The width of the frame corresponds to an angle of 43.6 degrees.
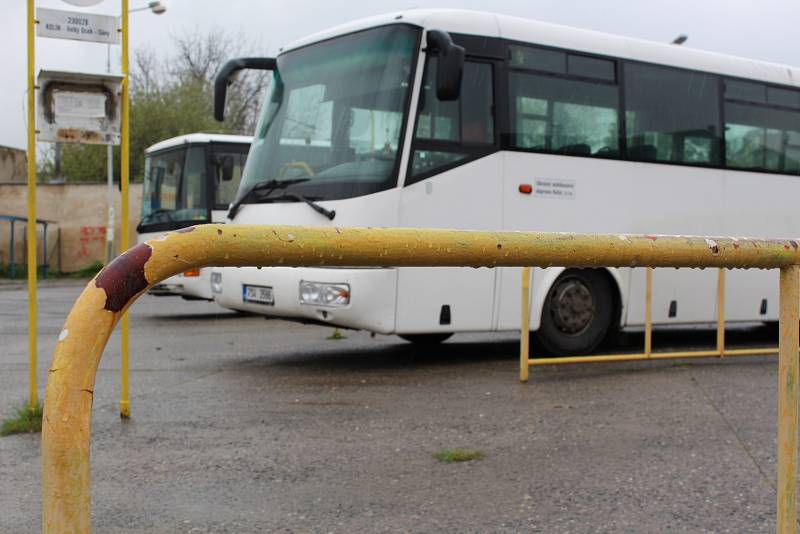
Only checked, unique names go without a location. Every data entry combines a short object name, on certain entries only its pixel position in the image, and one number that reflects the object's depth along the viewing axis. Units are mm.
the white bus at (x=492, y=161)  8609
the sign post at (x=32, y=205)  5898
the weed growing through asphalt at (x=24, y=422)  5909
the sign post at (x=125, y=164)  5938
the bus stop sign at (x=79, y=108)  5797
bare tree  45281
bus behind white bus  15969
